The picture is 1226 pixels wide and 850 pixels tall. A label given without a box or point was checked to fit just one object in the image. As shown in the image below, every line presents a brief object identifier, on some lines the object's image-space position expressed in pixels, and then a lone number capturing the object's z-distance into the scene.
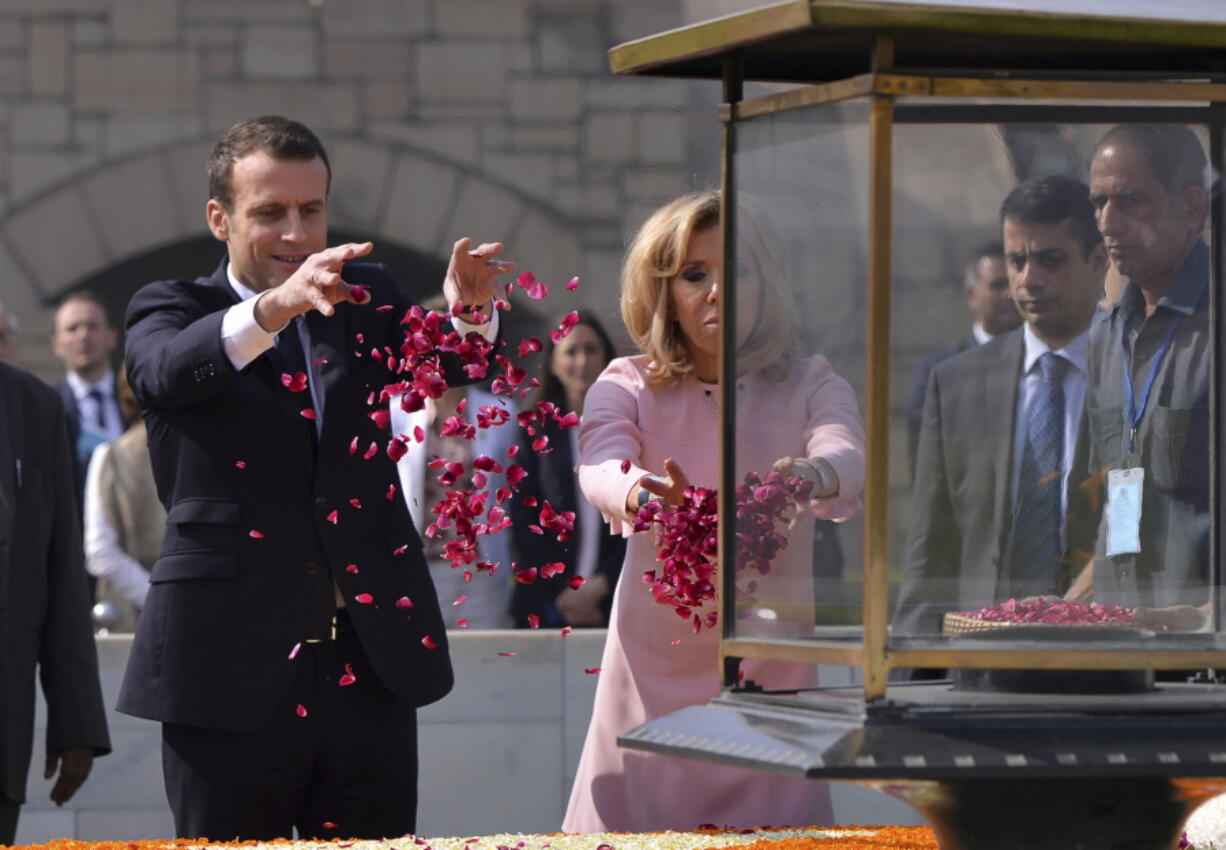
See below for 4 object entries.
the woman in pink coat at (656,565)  7.69
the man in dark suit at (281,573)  7.39
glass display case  5.34
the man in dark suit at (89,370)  15.58
